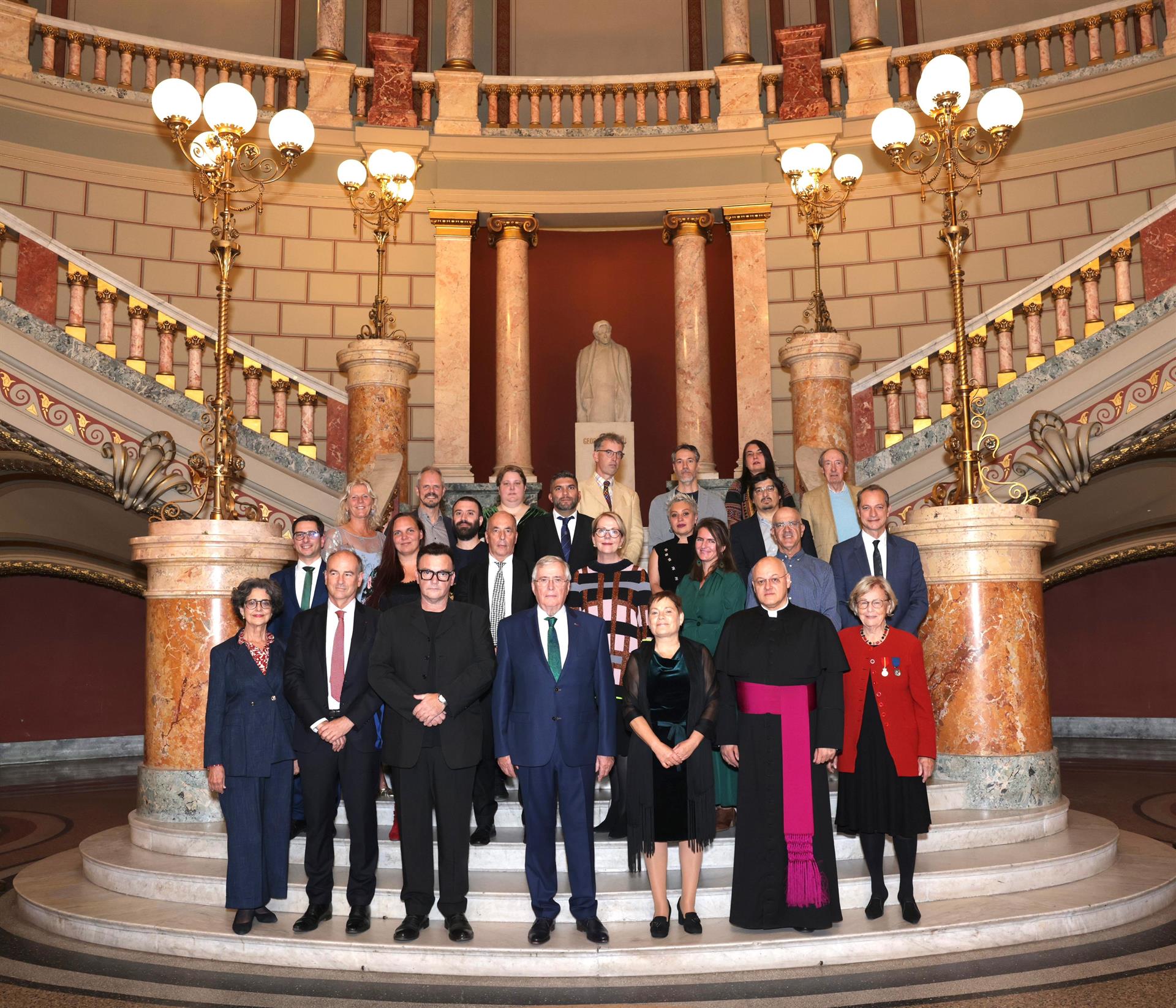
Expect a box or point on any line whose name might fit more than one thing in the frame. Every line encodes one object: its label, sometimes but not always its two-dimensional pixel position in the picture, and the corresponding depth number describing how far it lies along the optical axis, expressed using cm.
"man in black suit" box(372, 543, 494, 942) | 426
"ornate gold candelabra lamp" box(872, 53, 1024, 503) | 598
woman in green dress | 486
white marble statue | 1064
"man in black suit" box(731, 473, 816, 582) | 579
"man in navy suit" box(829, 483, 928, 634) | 535
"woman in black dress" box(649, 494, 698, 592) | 523
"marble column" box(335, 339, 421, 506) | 880
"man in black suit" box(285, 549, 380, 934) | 435
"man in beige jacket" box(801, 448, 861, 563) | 621
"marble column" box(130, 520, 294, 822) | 555
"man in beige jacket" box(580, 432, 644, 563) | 586
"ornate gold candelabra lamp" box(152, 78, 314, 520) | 587
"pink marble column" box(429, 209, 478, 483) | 1135
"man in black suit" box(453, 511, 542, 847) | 507
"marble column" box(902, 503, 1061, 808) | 557
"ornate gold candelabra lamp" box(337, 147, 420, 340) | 898
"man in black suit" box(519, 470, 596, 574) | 552
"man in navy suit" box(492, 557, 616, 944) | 424
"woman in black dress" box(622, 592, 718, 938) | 425
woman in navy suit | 439
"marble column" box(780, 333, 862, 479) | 855
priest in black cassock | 428
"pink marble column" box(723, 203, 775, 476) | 1133
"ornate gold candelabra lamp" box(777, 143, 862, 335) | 866
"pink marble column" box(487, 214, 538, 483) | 1138
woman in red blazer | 439
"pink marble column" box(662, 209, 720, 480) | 1127
